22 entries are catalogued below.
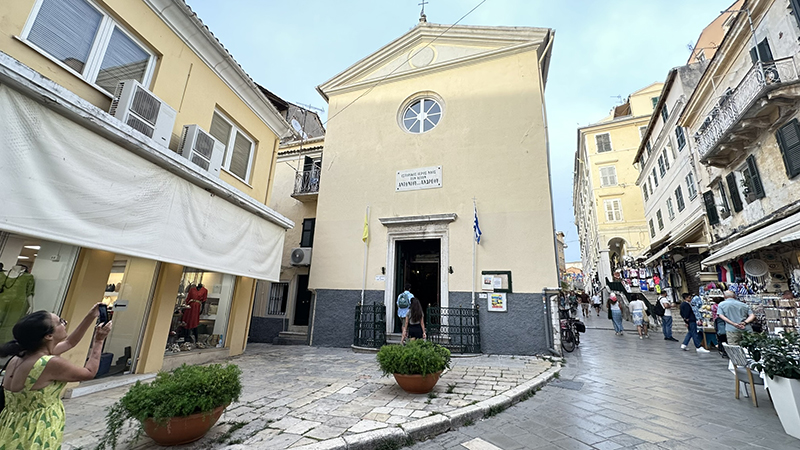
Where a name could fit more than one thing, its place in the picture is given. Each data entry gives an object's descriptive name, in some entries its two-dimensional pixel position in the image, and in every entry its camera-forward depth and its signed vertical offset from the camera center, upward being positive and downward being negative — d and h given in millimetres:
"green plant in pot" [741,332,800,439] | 3482 -633
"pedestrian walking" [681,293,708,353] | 9453 -333
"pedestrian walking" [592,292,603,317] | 26756 +399
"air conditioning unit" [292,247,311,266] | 12086 +1449
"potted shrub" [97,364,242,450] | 2898 -1041
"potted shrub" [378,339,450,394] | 4668 -927
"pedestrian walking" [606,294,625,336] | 13727 -316
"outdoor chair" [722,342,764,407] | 4566 -801
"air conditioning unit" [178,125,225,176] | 6277 +2856
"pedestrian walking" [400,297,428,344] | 7813 -497
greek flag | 9193 +2039
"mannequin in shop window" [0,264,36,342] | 4434 -160
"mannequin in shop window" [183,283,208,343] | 7461 -336
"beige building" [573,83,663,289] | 25703 +10262
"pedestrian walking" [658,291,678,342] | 11875 -376
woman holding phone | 1955 -593
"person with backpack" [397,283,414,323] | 7988 -83
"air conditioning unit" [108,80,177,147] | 5125 +2925
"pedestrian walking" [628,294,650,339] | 12867 -296
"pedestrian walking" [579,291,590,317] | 22516 +230
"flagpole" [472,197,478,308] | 9217 +1593
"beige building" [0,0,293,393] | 3775 +1609
